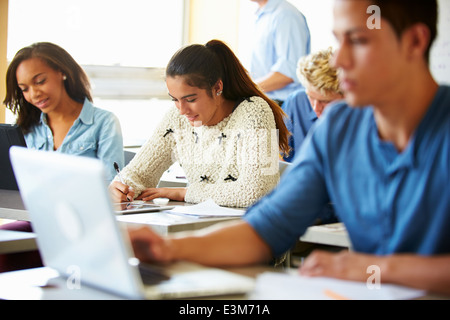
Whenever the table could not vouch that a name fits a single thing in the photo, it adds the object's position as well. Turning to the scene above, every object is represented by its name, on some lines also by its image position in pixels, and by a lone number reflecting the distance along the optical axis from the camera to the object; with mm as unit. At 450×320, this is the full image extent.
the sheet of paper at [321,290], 1062
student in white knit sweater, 2557
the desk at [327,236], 1812
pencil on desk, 1055
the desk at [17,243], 1742
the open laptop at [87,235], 987
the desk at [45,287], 1121
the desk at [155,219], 1945
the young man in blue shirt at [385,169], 1163
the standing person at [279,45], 4254
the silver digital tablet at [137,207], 2275
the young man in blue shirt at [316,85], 3092
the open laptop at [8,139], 2561
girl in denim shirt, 3040
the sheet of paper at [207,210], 2186
